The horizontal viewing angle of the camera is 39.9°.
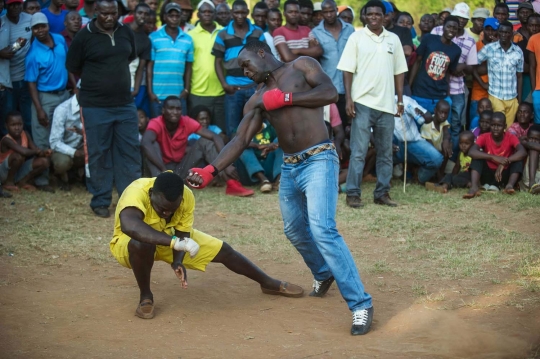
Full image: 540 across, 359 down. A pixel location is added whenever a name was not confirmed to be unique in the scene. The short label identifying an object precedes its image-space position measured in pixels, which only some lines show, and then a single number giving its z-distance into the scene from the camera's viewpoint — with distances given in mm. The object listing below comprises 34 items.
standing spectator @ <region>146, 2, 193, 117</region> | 10875
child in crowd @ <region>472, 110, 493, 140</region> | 10898
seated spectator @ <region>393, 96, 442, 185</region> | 11008
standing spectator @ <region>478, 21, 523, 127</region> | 11180
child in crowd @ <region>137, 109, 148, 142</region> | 10727
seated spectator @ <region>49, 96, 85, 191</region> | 10289
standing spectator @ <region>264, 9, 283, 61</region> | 11469
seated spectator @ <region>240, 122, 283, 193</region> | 10789
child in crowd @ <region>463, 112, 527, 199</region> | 10406
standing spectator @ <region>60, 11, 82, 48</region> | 10484
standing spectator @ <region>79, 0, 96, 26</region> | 11414
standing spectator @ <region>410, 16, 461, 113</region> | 11156
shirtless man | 5387
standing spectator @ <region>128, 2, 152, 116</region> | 10375
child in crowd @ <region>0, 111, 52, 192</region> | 10078
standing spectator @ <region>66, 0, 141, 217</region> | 8711
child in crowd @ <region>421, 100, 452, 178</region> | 11094
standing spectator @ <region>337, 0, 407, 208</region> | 9383
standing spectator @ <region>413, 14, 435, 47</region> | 12523
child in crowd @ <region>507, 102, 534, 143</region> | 10922
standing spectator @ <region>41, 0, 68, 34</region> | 10891
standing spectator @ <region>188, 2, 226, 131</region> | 11172
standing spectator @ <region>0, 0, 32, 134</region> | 10195
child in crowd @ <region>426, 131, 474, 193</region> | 10703
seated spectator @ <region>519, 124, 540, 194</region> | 10367
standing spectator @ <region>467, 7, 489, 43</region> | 12445
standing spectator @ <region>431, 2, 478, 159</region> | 11430
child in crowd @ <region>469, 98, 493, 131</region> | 11228
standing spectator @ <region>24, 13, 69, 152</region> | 10242
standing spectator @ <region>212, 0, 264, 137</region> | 10891
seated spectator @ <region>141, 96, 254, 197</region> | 10250
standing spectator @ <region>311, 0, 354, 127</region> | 10680
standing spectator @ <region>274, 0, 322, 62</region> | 10656
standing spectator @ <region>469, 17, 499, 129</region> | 11492
